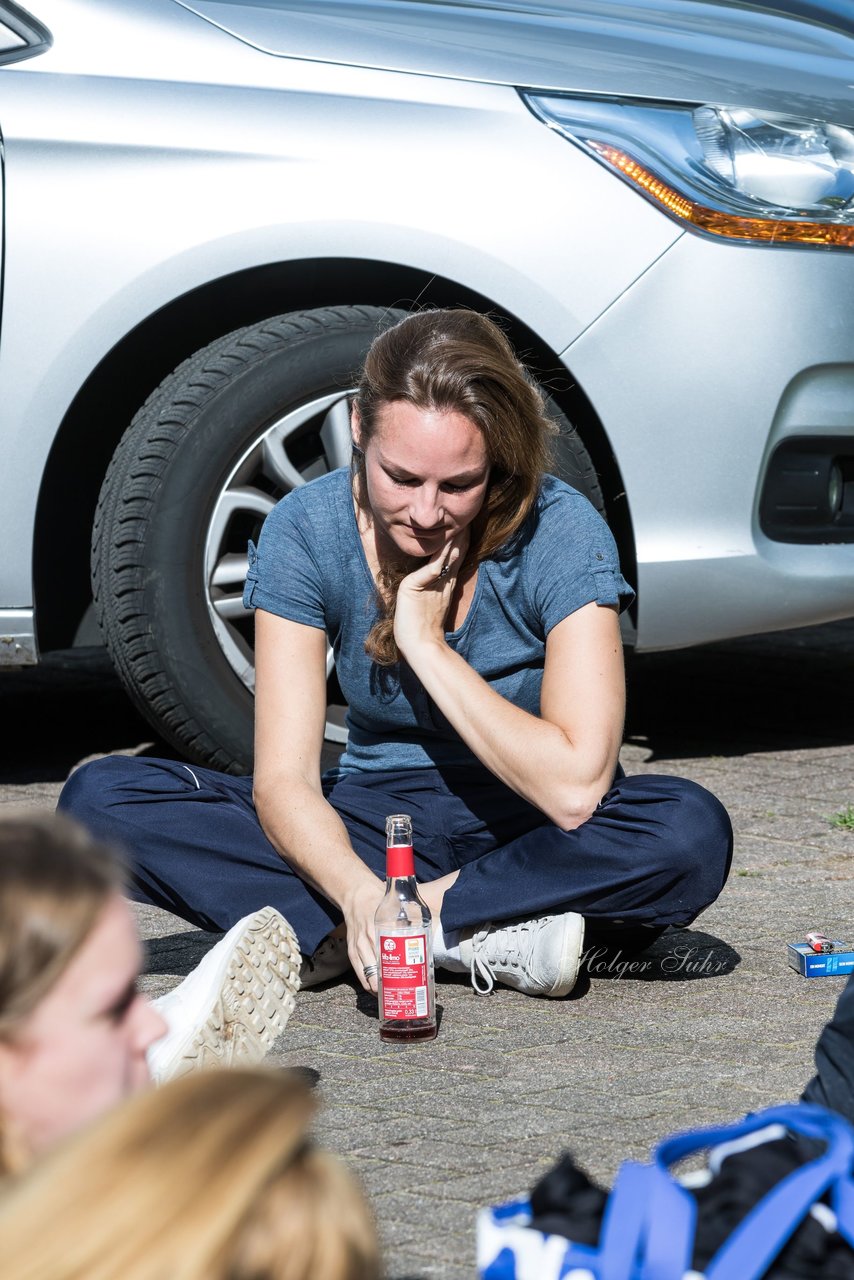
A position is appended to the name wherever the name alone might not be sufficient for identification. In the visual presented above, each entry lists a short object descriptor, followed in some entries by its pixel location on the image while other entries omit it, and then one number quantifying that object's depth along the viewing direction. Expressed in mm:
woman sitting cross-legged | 5660
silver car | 7234
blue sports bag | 2764
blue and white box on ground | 5742
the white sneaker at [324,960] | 6000
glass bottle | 5215
